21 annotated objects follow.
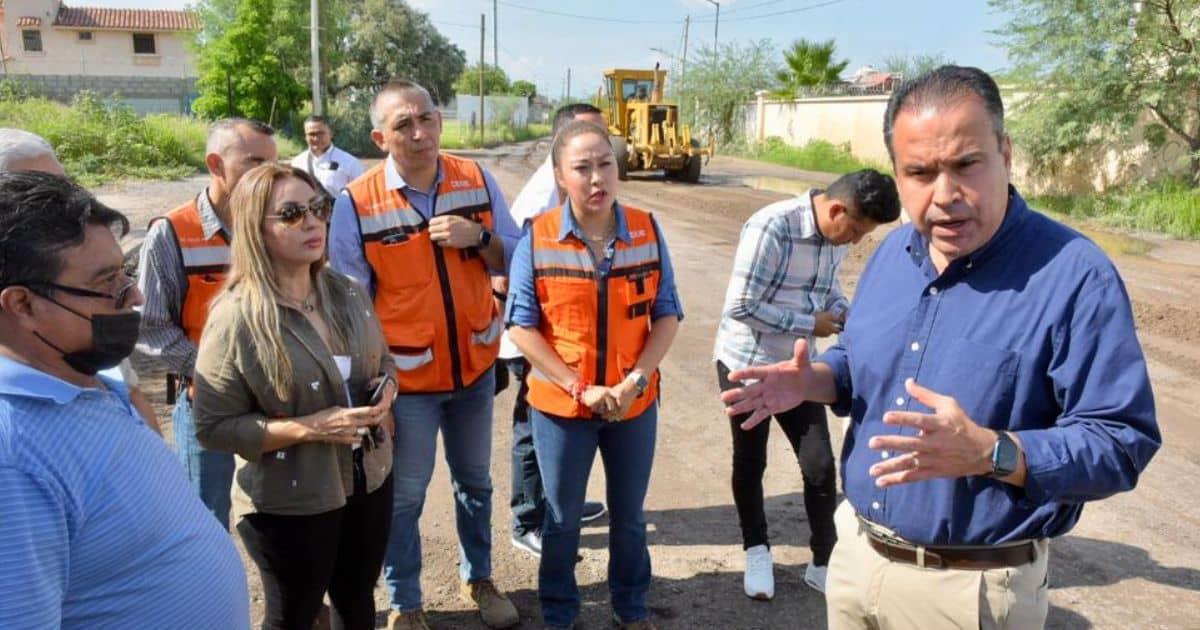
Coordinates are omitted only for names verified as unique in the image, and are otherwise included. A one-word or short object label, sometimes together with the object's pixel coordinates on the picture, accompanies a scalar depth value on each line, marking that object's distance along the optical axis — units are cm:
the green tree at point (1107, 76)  1401
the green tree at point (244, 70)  3070
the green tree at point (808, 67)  3841
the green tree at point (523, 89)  8062
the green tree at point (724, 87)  3838
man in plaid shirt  342
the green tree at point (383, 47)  5009
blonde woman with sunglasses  245
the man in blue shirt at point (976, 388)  168
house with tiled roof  4694
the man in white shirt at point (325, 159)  717
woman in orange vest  305
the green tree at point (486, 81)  6241
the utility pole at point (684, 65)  4022
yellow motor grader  2227
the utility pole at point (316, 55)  2481
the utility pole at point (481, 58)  4275
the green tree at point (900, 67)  3515
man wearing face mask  141
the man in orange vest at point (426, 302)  322
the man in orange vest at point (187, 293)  302
